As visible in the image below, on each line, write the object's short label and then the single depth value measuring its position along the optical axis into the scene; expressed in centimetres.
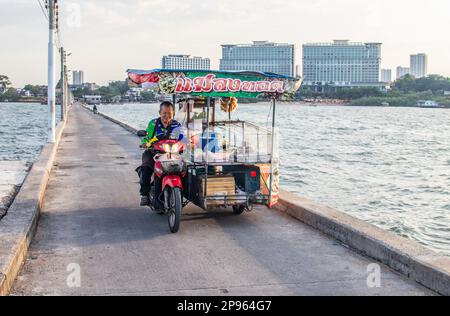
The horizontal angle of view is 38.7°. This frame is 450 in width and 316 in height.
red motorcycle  852
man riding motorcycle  921
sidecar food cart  853
